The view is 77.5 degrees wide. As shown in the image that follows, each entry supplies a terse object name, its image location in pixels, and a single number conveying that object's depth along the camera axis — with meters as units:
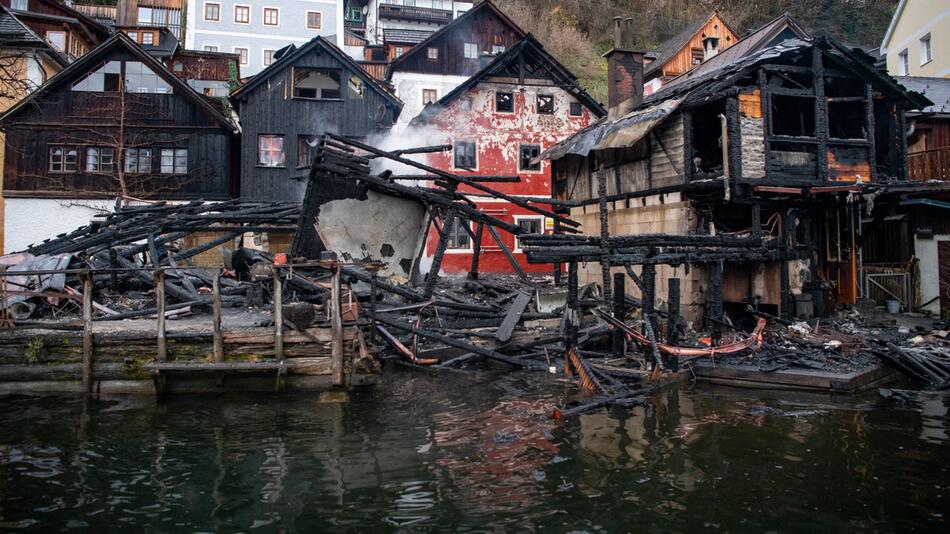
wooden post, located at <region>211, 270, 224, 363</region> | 11.77
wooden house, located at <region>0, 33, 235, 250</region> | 27.94
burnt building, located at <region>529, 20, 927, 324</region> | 17.16
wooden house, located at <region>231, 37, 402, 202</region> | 29.69
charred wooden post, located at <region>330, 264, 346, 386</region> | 12.16
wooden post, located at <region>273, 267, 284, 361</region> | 12.04
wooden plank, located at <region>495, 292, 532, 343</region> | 14.57
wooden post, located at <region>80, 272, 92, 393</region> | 11.89
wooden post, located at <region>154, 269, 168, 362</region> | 11.90
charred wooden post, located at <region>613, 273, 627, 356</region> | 13.91
